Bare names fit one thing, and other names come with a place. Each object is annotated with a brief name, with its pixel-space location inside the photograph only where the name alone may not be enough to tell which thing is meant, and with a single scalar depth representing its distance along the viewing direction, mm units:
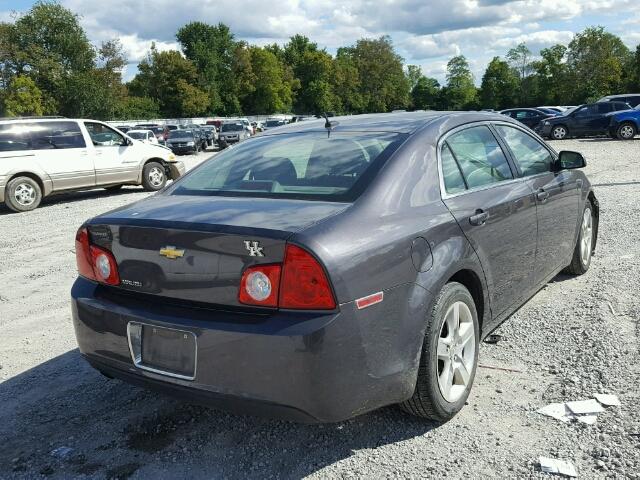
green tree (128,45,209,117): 80938
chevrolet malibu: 2559
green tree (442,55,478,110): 128250
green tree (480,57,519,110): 103938
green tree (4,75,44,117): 57906
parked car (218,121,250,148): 36094
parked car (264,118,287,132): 39800
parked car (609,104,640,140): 24891
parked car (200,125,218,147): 37941
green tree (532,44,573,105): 78250
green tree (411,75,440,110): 136000
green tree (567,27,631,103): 72312
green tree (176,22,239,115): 87312
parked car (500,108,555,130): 31047
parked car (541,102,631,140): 26531
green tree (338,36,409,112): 122875
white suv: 12211
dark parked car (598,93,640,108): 27681
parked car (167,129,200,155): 31859
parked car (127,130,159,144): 29797
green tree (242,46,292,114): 94625
